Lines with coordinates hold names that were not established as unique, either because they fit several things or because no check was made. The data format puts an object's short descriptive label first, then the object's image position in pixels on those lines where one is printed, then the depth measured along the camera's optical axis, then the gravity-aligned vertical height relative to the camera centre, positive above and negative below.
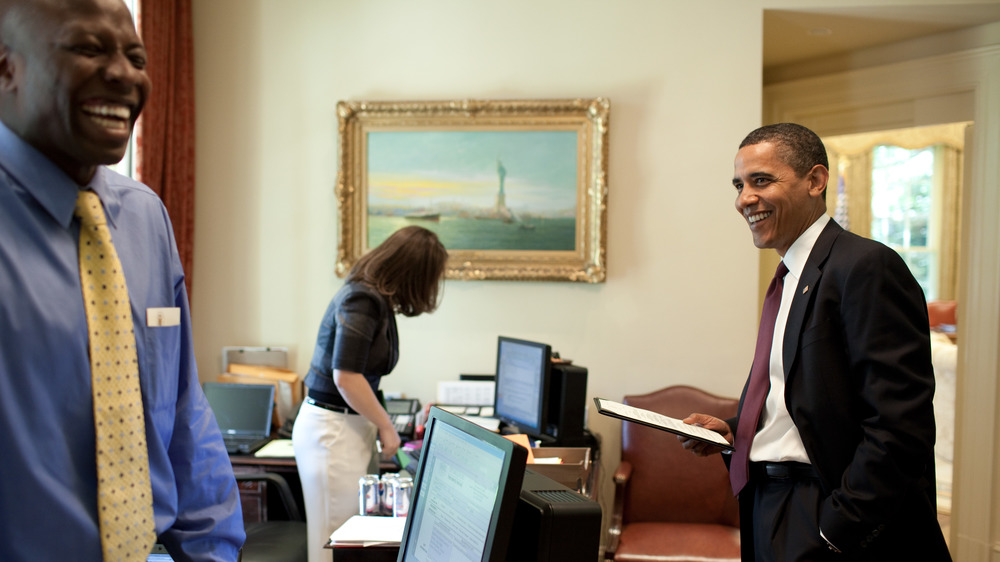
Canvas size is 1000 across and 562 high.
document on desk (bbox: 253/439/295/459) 3.24 -0.89
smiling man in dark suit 1.55 -0.28
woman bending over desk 2.62 -0.46
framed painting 3.80 +0.43
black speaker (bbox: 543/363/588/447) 3.06 -0.61
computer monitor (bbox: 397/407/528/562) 1.11 -0.40
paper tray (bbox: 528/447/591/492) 2.21 -0.65
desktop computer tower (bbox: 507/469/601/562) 1.14 -0.43
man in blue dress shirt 1.00 +0.03
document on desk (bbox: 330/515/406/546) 1.91 -0.75
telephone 3.45 -0.76
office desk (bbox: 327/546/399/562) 1.92 -0.79
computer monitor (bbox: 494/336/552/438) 3.07 -0.54
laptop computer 3.55 -0.75
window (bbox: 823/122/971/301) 8.25 +0.79
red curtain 3.57 +0.74
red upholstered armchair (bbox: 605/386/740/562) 3.23 -1.09
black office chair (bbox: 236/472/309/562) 2.66 -1.10
